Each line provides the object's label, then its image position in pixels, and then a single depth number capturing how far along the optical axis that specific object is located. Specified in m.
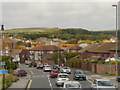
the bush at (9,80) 25.32
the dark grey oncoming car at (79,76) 33.47
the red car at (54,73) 37.89
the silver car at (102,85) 18.17
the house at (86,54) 71.60
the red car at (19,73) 41.76
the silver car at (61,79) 25.61
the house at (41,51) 103.50
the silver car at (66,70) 47.88
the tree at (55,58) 84.39
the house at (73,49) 122.47
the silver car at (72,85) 17.73
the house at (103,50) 61.70
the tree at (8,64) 41.22
